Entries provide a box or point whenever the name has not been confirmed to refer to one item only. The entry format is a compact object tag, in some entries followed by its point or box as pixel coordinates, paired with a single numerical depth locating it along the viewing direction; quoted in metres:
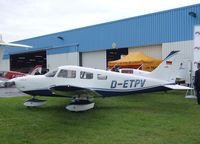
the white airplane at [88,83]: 7.57
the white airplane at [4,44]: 7.44
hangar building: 15.02
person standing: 8.21
